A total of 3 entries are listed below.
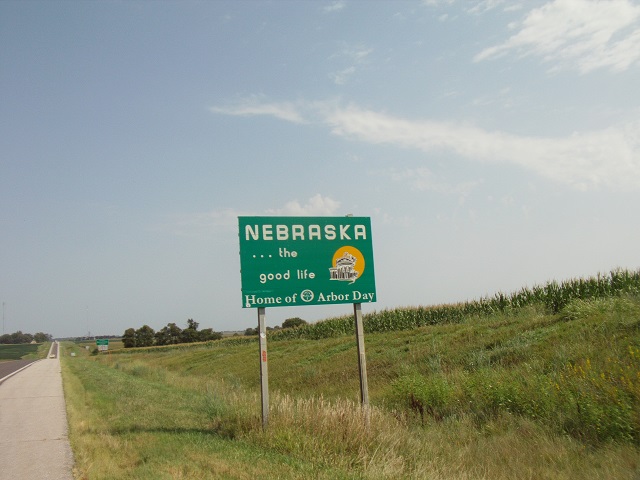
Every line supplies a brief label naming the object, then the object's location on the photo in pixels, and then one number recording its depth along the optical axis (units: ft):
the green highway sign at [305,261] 36.91
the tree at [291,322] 298.15
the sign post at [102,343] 209.07
